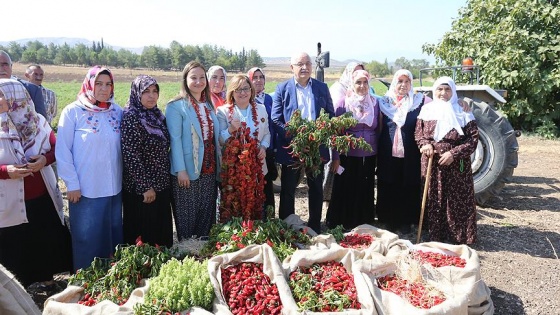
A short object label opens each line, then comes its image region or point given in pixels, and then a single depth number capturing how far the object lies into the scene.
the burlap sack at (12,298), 1.20
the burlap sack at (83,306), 2.66
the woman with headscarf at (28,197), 3.11
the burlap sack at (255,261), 2.70
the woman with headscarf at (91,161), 3.25
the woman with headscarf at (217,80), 4.85
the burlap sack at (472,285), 3.08
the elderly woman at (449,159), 4.32
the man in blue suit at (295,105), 4.32
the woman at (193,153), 3.70
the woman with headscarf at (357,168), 4.55
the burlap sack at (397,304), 2.70
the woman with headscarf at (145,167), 3.41
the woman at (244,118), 3.92
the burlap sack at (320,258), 3.13
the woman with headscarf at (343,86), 4.79
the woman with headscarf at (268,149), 4.54
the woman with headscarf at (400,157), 4.60
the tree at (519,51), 9.62
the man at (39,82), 5.90
